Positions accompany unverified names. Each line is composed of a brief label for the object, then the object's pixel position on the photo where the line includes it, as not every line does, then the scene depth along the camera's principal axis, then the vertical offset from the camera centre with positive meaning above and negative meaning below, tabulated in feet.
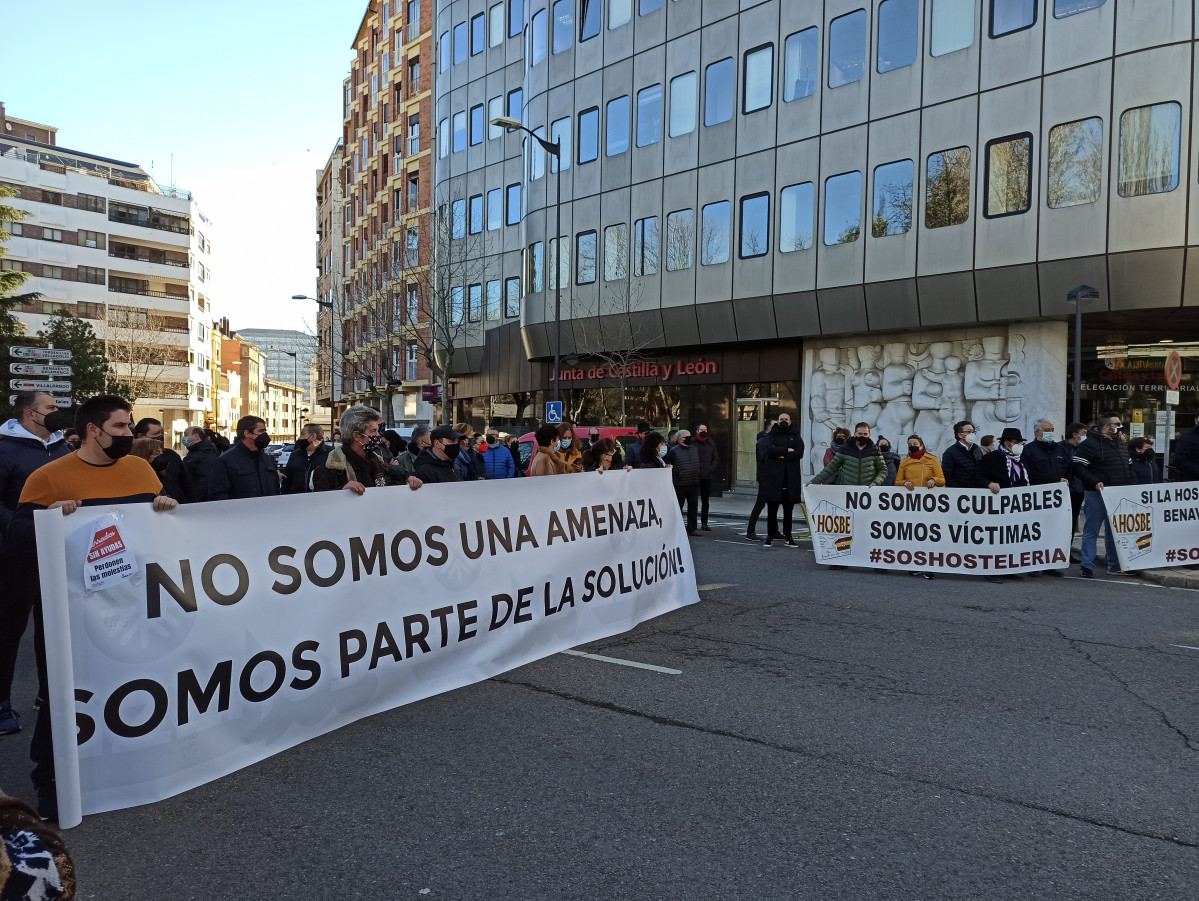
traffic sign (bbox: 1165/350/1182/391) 44.32 +2.20
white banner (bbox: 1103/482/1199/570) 37.06 -4.42
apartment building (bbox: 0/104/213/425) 216.95 +40.60
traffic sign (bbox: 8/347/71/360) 58.70 +4.04
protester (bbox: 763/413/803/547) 45.42 -2.84
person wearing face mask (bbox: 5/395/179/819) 13.55 -0.94
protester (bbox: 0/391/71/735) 16.03 -2.62
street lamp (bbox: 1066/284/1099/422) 49.85 +6.60
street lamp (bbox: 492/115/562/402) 79.46 +17.81
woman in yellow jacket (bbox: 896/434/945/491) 39.42 -2.29
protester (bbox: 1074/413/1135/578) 37.35 -2.45
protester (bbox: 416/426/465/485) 23.61 -1.09
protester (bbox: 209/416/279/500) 22.57 -1.35
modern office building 59.00 +16.31
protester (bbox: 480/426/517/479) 45.80 -2.31
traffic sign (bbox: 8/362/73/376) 59.16 +3.02
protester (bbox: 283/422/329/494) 31.94 -1.63
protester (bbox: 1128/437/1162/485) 40.83 -2.11
